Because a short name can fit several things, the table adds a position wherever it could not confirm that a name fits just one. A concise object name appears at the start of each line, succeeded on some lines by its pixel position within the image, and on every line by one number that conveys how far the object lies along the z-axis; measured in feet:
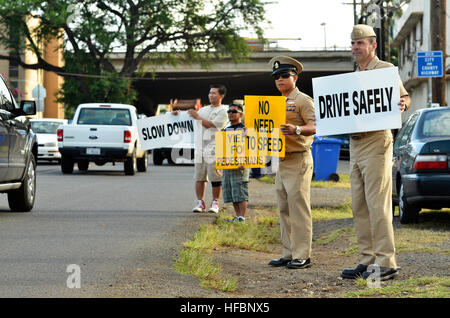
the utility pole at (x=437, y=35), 71.77
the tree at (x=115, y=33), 154.92
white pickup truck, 77.87
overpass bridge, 200.54
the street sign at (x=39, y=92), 137.39
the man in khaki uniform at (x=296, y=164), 26.58
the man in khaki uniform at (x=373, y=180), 23.84
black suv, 38.34
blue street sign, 67.51
